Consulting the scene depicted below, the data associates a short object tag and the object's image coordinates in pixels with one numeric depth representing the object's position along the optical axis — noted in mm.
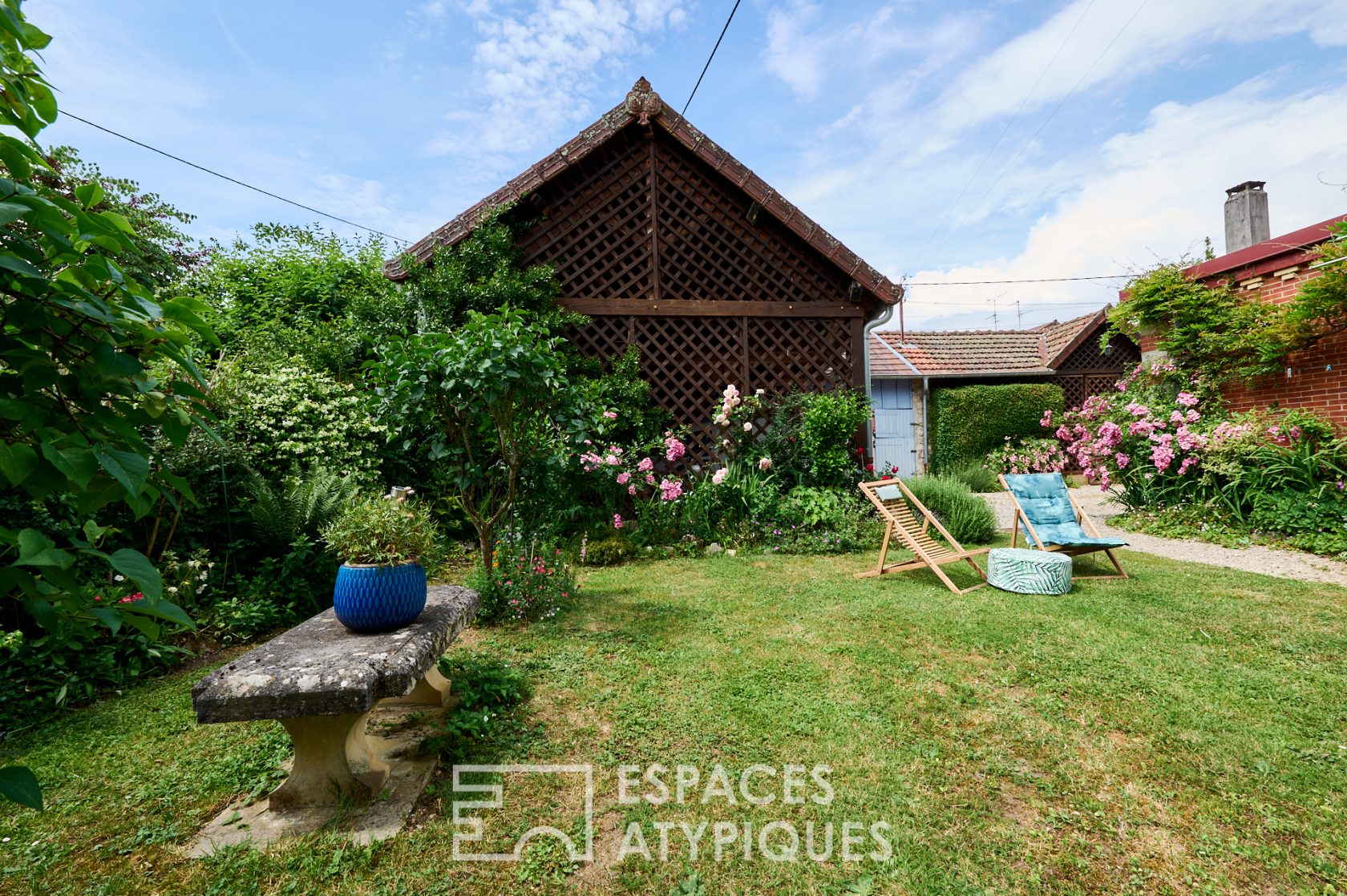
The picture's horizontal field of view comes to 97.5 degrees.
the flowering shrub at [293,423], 5102
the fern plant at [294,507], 4516
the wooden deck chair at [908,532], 5258
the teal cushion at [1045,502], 5793
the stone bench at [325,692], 1937
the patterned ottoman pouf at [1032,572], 4754
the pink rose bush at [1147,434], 7711
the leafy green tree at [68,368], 761
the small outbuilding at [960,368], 13945
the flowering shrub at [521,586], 4199
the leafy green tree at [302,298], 7176
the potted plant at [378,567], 2453
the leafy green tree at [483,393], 3826
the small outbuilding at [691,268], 7449
